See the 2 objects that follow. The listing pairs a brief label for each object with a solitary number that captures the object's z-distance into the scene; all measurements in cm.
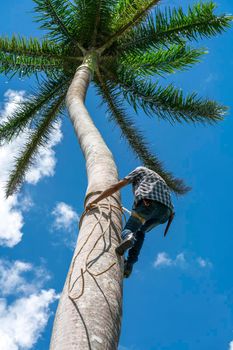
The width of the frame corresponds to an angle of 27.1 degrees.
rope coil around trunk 324
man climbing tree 458
